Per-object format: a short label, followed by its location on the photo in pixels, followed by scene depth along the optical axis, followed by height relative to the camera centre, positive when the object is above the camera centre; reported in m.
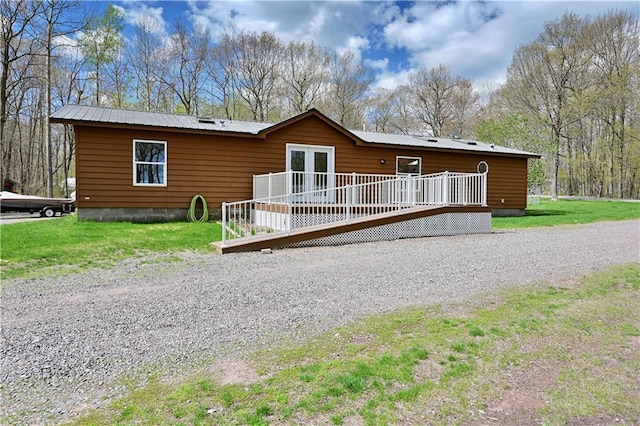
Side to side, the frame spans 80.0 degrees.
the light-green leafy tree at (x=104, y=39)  22.33 +9.94
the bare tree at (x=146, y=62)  25.91 +9.77
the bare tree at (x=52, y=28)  19.91 +9.55
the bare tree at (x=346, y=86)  30.62 +9.47
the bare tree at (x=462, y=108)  33.16 +8.25
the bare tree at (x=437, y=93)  33.00 +9.60
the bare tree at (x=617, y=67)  24.62 +9.04
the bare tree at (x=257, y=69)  28.25 +10.00
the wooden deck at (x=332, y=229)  7.53 -0.57
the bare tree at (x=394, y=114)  33.56 +7.88
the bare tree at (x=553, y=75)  25.97 +9.06
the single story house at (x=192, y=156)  10.27 +1.48
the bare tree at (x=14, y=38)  18.56 +8.53
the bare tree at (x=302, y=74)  29.14 +9.97
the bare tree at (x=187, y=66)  26.81 +9.83
